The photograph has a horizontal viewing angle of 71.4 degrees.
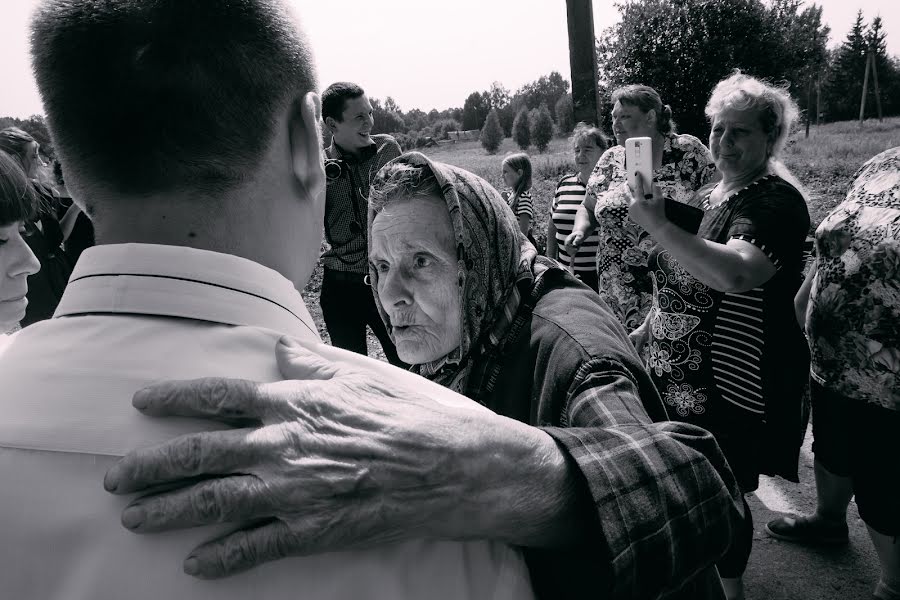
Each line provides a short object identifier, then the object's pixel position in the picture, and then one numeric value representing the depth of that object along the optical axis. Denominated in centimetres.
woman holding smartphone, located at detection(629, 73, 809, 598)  247
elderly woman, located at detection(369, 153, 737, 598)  95
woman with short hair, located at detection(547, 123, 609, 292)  468
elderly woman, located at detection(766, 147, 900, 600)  231
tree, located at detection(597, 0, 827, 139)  1664
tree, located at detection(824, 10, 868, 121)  5862
